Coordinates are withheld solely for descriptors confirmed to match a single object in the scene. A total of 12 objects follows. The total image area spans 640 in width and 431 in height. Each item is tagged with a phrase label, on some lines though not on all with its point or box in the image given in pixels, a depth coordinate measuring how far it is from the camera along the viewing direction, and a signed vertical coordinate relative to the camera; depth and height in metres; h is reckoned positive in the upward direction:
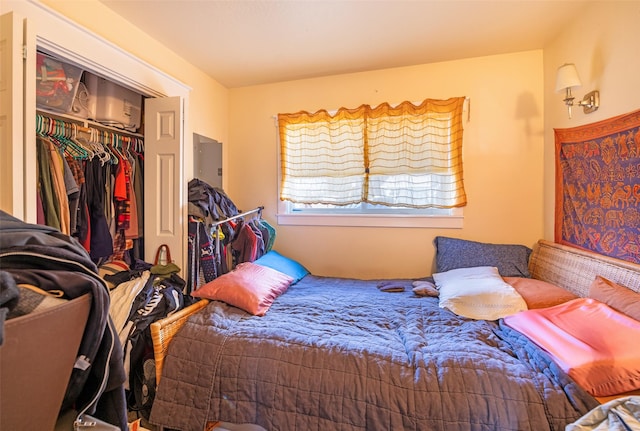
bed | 1.05 -0.65
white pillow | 1.58 -0.48
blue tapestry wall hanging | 1.47 +0.16
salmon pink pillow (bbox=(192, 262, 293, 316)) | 1.69 -0.48
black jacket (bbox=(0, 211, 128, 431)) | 0.67 -0.16
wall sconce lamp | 1.71 +0.79
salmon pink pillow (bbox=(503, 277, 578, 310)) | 1.59 -0.46
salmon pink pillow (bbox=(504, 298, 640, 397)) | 0.99 -0.51
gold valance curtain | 2.44 +0.49
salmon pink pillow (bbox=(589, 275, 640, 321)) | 1.21 -0.38
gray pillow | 2.11 -0.33
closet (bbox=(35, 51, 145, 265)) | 1.51 +0.34
